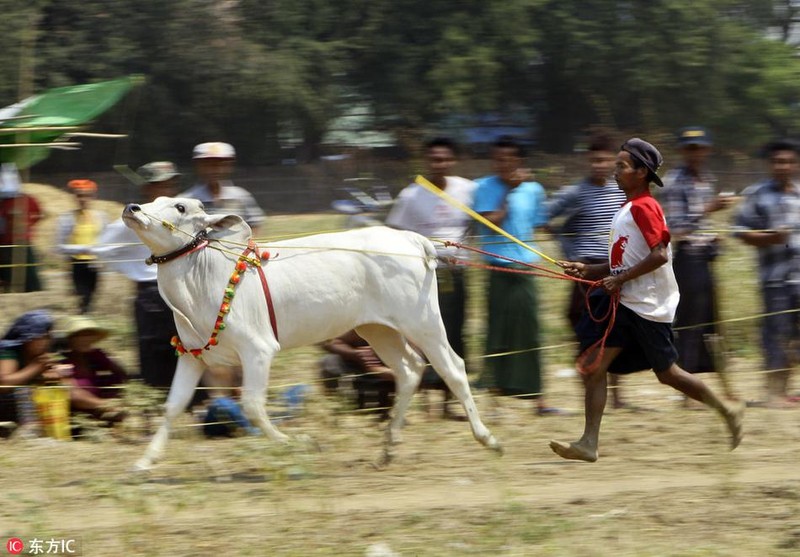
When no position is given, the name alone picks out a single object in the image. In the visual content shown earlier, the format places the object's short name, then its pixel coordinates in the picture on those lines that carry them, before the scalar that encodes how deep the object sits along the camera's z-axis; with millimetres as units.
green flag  17062
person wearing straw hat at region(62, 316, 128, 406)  14859
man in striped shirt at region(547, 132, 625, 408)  15094
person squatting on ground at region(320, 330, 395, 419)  15328
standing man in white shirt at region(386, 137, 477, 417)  15000
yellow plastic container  14492
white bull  12844
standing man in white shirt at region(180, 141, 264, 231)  14336
